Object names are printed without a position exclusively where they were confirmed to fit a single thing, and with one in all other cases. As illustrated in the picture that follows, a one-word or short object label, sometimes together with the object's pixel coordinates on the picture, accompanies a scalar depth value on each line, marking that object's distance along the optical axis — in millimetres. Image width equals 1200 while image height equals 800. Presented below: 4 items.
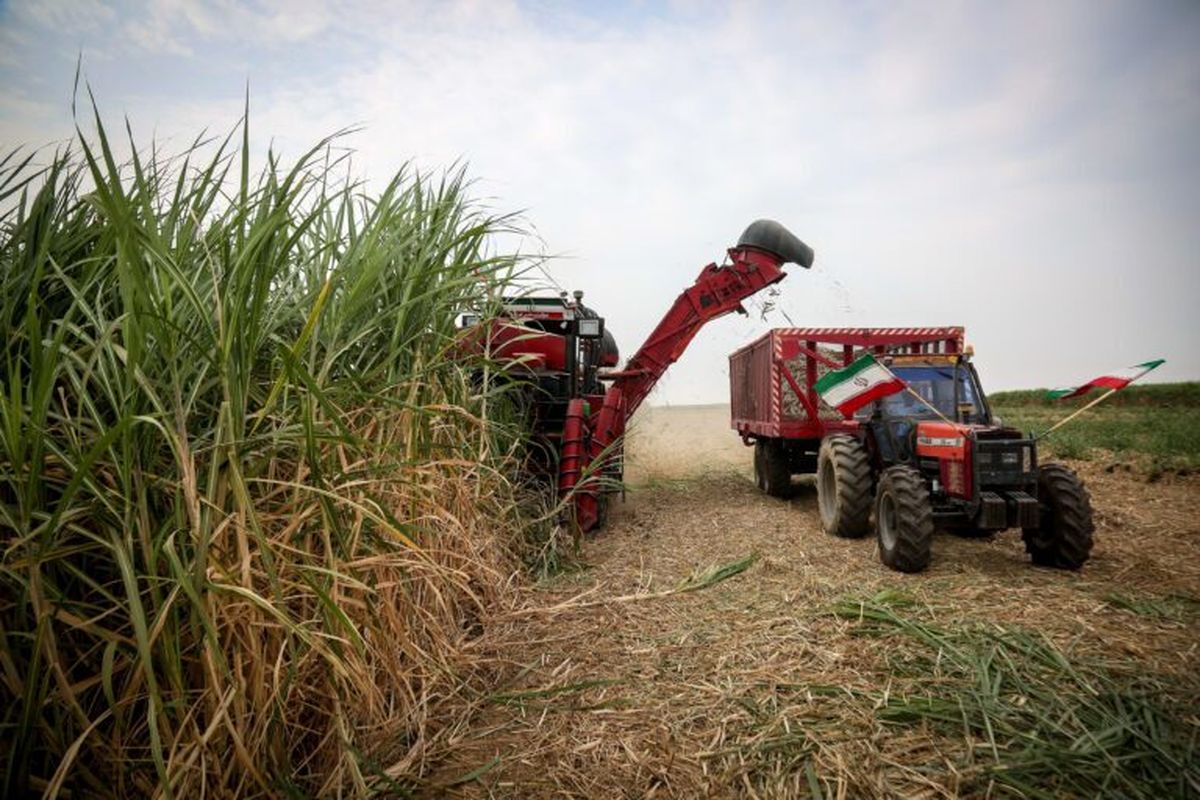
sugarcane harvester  5246
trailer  6711
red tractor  4441
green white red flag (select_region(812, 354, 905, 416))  5090
